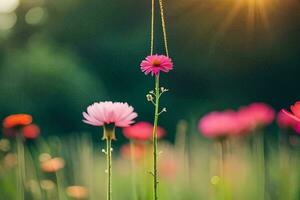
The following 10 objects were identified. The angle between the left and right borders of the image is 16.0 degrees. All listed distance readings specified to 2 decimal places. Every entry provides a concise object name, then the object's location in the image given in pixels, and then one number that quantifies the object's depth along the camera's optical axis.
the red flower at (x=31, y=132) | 1.63
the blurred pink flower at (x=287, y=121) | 1.37
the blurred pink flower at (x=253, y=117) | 1.36
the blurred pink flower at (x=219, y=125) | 1.26
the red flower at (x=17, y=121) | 1.45
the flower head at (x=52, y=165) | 1.41
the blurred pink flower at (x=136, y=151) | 1.45
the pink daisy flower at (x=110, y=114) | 1.13
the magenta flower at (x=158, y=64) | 1.16
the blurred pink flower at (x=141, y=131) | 1.44
